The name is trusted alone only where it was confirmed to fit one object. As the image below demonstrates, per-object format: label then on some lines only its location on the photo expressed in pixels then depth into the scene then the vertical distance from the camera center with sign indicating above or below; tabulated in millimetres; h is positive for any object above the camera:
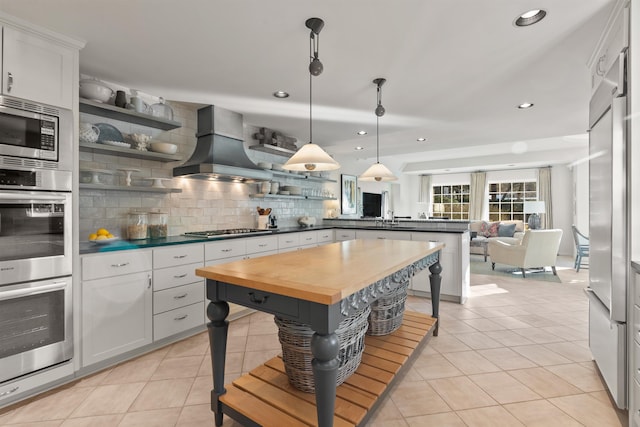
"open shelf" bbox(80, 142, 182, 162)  2663 +547
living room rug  5414 -1116
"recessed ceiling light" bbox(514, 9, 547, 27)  1935 +1229
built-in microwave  1940 +525
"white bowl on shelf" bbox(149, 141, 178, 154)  3135 +645
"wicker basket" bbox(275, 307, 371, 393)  1787 -802
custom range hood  3408 +688
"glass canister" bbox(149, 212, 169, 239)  3246 -140
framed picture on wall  6875 +397
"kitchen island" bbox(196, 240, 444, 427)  1319 -384
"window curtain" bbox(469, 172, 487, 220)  9719 +570
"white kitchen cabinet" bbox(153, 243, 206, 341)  2719 -718
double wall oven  1923 -167
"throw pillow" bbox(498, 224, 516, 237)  8109 -456
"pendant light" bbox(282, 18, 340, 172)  2020 +407
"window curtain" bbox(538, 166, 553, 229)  8594 +426
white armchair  5355 -657
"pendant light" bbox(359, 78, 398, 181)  3320 +404
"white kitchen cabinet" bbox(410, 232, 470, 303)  3994 -681
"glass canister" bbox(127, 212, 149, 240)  3033 -136
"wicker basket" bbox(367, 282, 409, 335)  2523 -827
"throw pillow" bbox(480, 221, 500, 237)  8430 -443
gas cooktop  3372 -241
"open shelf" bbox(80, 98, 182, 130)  2648 +889
